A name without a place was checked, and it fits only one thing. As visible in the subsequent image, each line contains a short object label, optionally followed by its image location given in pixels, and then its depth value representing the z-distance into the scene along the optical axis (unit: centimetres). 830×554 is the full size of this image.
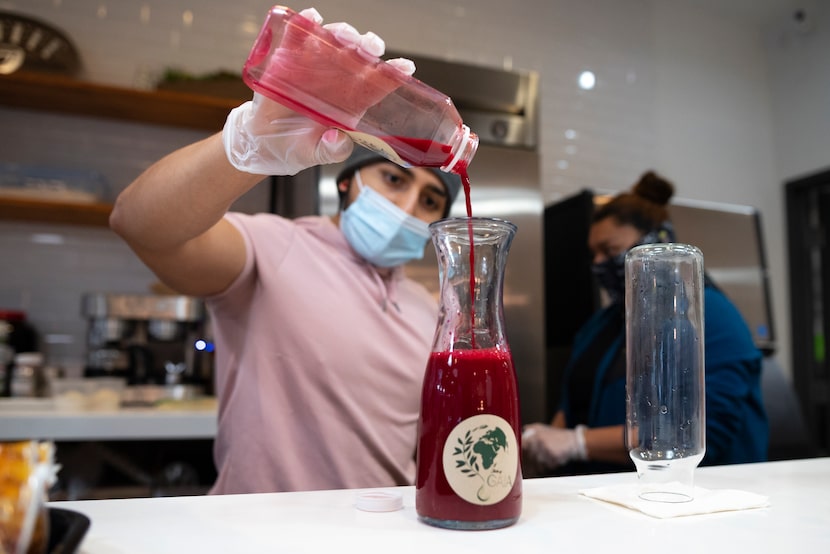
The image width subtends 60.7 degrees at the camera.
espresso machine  216
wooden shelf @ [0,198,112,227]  218
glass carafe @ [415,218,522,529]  60
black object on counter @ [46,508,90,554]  43
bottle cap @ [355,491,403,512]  68
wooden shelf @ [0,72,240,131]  223
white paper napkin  69
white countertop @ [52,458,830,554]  56
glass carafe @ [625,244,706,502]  72
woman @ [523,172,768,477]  153
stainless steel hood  218
